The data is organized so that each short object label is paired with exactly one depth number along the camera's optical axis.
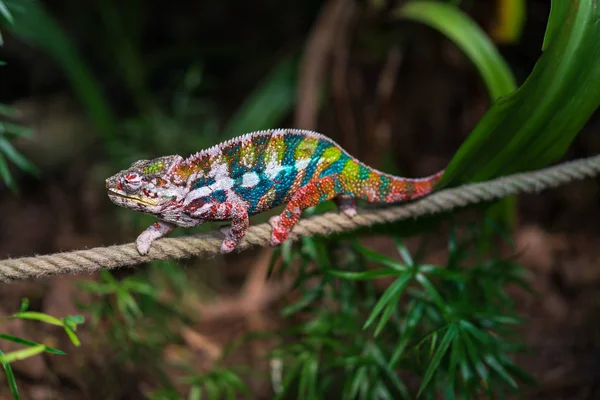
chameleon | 0.81
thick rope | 0.81
